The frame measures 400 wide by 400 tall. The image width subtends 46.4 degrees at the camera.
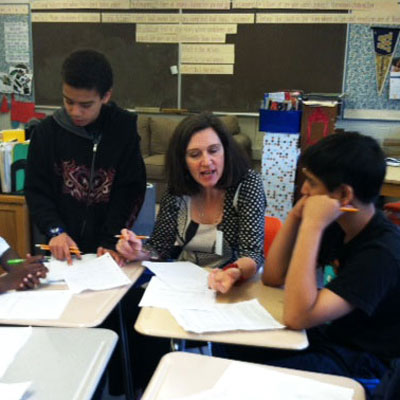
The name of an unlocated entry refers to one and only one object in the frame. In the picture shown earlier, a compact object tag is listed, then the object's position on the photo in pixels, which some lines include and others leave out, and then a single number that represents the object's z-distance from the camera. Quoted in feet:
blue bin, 14.02
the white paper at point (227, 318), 4.10
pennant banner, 15.85
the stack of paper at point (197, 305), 4.17
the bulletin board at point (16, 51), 18.98
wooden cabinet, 9.63
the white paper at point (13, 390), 3.07
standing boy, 6.53
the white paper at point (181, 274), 5.07
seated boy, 4.05
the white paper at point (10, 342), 3.59
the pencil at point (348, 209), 4.27
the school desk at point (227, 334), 3.94
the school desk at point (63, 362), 3.27
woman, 5.77
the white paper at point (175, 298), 4.56
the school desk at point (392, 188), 10.54
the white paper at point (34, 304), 4.38
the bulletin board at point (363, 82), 16.08
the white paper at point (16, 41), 19.04
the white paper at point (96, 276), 5.06
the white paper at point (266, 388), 3.24
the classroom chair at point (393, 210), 10.73
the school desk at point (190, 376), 3.31
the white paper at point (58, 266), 5.28
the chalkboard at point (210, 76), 16.44
